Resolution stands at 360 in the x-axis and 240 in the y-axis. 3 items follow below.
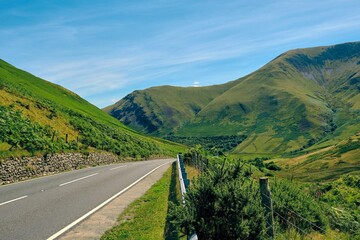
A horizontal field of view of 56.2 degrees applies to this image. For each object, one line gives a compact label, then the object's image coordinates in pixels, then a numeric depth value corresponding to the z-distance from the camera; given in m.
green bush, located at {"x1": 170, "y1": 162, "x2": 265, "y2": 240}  6.57
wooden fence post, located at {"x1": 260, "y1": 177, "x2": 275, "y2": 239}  6.79
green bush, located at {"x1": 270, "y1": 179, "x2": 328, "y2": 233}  9.48
